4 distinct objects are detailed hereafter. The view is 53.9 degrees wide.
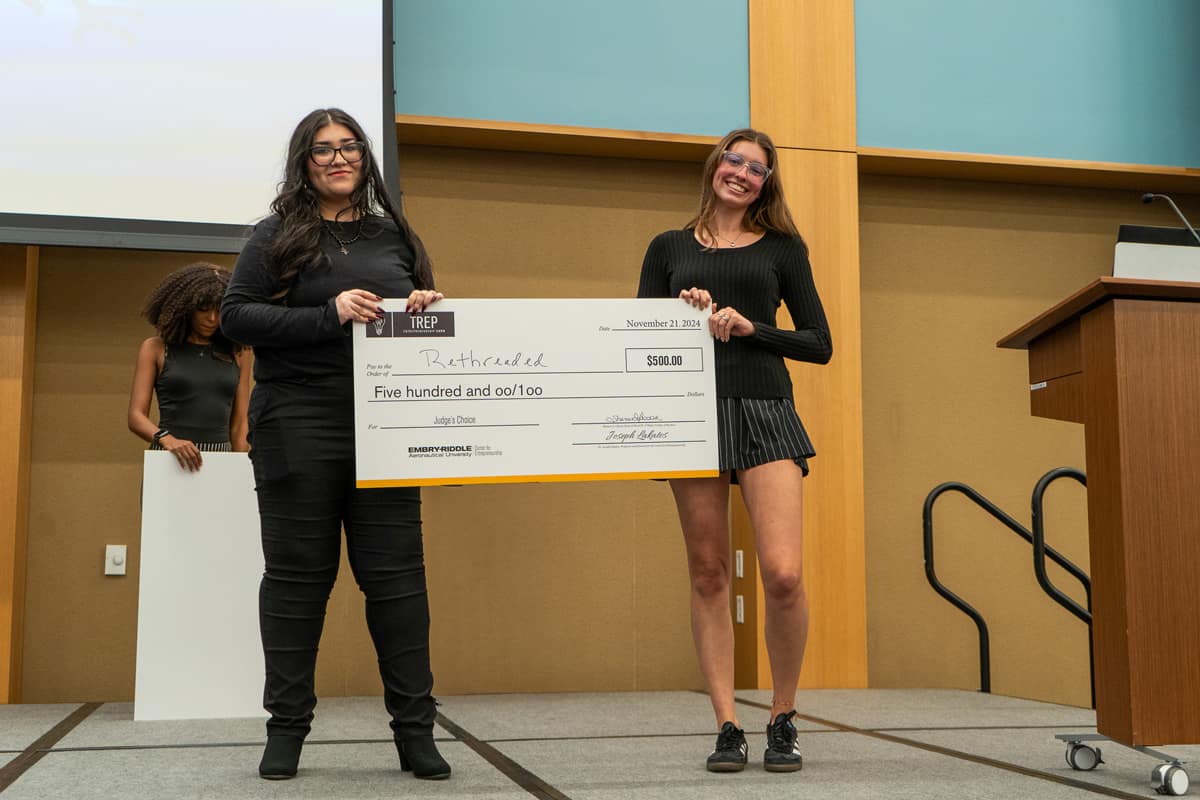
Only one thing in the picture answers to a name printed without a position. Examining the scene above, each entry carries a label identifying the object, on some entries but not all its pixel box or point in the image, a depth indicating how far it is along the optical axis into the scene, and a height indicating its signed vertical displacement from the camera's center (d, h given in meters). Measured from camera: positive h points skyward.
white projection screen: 3.69 +1.26
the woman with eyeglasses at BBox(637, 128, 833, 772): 2.35 +0.20
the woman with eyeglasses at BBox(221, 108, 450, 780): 2.22 +0.07
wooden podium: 2.05 -0.01
